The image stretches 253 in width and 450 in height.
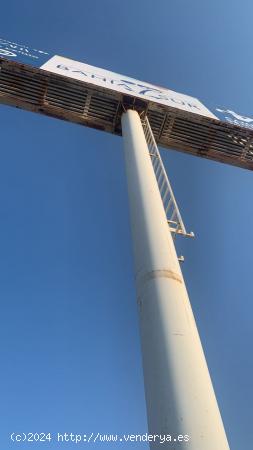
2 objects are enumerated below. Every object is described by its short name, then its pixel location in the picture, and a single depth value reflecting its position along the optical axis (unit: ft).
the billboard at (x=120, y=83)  36.52
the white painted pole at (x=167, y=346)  10.99
